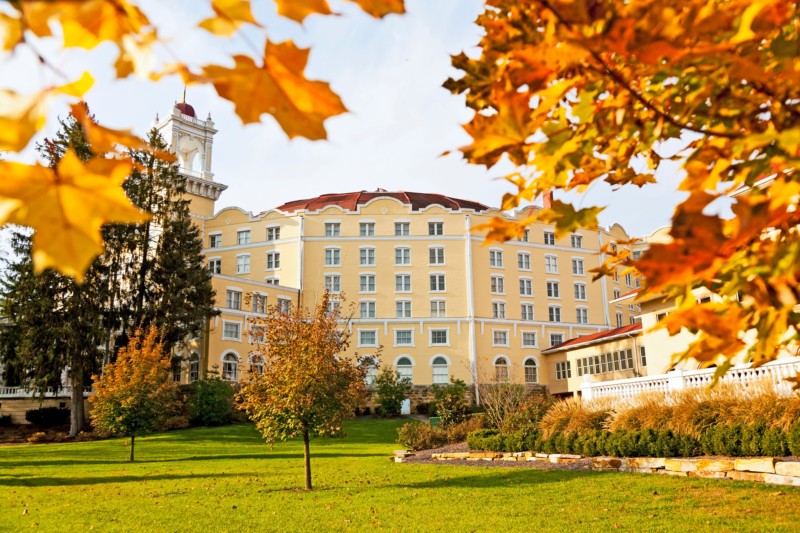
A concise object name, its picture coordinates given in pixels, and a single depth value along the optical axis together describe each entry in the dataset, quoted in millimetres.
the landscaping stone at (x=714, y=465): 10844
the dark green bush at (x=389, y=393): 38625
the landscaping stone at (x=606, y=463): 12953
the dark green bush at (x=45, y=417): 35062
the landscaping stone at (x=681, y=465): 11484
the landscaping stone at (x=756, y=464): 10141
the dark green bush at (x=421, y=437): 21031
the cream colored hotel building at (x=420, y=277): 45469
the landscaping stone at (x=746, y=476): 10245
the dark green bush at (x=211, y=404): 32156
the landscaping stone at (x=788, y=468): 9680
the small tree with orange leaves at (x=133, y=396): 19203
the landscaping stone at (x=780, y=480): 9712
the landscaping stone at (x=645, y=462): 12188
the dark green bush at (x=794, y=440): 10062
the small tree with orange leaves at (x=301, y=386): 12664
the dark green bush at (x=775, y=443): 10469
